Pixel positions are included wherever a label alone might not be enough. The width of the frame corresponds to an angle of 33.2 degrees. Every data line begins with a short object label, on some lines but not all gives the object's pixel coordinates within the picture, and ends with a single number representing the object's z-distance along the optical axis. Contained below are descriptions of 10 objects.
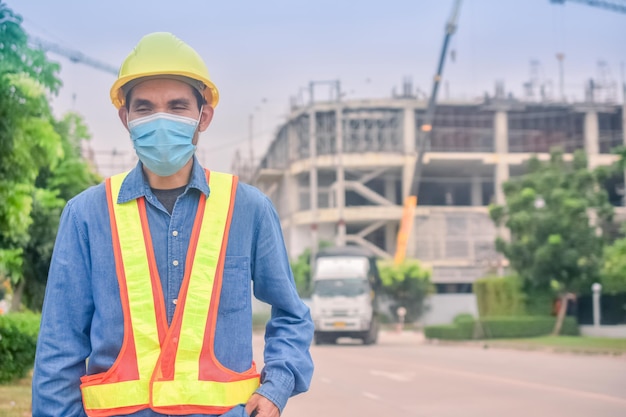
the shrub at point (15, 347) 13.65
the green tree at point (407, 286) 58.53
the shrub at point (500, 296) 40.00
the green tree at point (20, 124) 9.70
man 2.78
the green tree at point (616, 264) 28.03
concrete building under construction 64.19
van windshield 39.78
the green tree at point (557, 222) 36.44
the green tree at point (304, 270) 61.25
